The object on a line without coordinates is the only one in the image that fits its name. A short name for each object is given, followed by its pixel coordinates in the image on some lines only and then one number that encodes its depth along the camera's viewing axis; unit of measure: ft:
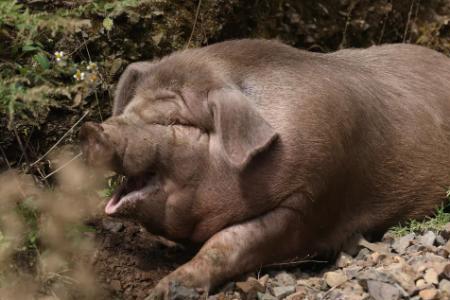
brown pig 29.53
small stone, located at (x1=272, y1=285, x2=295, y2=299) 28.57
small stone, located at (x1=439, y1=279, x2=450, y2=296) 25.79
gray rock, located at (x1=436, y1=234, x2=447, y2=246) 31.22
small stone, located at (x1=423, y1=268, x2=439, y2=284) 26.57
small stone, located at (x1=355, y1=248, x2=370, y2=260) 31.71
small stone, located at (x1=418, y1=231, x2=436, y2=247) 30.96
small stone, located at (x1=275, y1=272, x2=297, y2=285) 29.84
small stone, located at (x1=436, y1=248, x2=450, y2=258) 29.32
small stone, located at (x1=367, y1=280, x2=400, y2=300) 26.03
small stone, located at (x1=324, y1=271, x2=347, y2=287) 28.76
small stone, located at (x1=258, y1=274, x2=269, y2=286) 29.50
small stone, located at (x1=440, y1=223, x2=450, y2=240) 31.55
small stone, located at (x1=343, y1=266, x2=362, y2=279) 29.03
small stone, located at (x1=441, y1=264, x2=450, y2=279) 26.98
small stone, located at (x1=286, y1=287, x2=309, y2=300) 28.17
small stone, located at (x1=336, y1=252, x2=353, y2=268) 31.53
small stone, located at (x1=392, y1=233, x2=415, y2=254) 31.04
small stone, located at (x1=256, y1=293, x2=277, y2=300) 28.25
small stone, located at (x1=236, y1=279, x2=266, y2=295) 28.55
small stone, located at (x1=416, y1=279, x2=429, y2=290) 26.12
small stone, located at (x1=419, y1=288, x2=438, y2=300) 25.27
